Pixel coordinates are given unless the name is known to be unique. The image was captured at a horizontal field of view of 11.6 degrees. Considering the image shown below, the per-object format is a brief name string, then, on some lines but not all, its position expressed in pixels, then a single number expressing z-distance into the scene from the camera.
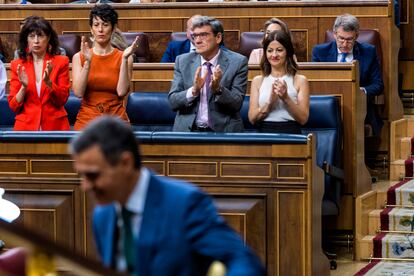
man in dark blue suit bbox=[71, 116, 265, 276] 4.44
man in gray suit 10.47
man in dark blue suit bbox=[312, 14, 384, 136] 12.95
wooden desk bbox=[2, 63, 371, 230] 12.02
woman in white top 10.74
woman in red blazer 11.10
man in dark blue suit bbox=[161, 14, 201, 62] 13.96
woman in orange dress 11.09
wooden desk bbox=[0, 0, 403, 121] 14.19
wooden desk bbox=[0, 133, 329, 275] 9.50
